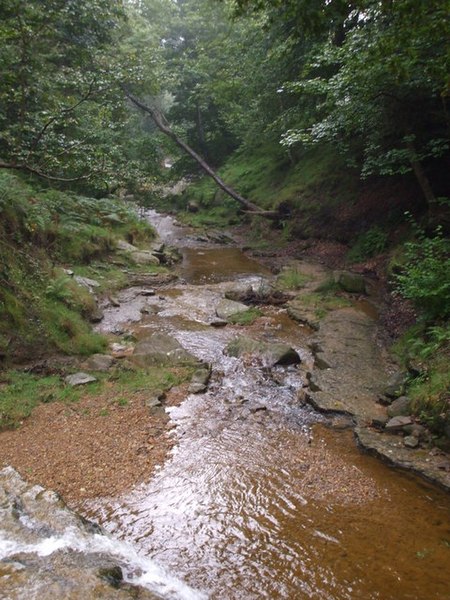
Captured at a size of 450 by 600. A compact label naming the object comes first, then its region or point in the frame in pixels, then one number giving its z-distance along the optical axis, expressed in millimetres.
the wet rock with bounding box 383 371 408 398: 6609
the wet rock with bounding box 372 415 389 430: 5992
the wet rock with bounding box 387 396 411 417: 6078
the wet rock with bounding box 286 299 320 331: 10308
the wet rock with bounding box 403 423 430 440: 5566
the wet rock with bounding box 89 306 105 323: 10305
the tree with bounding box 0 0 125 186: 7242
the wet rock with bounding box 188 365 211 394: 7309
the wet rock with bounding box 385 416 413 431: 5812
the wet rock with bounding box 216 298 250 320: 11172
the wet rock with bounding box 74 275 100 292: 11681
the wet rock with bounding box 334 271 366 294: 11914
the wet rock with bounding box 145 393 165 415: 6640
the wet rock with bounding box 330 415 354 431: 6203
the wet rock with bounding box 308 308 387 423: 6637
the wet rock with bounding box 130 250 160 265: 15430
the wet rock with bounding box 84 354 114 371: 7898
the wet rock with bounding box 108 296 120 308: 11695
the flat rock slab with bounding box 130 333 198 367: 8281
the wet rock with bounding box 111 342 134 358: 8665
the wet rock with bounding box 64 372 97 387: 7195
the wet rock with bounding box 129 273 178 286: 13941
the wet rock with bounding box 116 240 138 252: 15533
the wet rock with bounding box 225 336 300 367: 8289
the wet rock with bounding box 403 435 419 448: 5484
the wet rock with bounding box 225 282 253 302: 12438
